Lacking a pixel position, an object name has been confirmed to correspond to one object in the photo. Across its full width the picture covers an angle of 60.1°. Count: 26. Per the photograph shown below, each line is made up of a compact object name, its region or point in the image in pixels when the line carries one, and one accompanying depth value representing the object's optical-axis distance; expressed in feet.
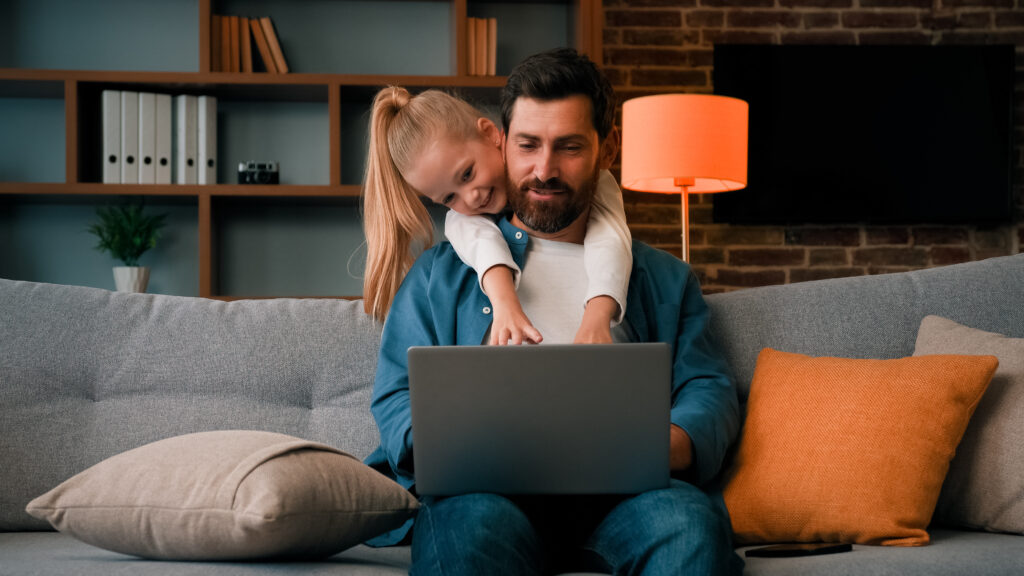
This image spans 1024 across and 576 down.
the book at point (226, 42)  10.28
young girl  4.96
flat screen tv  12.03
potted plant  10.11
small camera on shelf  10.39
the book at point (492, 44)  10.55
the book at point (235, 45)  10.32
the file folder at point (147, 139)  10.03
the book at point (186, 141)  10.15
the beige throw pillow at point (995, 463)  4.27
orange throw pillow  4.20
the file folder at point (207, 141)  10.23
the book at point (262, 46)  10.45
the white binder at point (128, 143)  10.03
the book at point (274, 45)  10.46
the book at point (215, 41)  10.23
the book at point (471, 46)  10.52
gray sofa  4.87
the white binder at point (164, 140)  10.07
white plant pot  10.07
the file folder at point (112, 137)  10.02
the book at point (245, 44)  10.36
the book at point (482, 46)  10.55
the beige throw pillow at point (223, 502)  3.50
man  4.06
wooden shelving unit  9.92
